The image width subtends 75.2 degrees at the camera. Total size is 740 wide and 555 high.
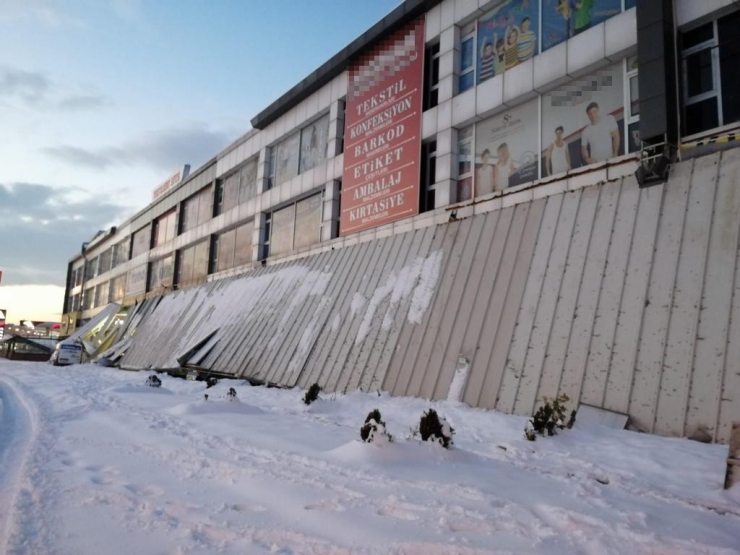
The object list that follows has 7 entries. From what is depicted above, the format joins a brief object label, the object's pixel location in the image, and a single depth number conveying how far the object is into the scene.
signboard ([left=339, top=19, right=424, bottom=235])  13.41
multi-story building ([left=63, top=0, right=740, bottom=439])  6.91
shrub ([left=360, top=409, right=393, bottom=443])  5.42
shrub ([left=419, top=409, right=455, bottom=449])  5.62
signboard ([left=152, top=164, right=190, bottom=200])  30.84
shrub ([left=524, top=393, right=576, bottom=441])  6.21
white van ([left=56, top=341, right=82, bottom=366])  28.02
